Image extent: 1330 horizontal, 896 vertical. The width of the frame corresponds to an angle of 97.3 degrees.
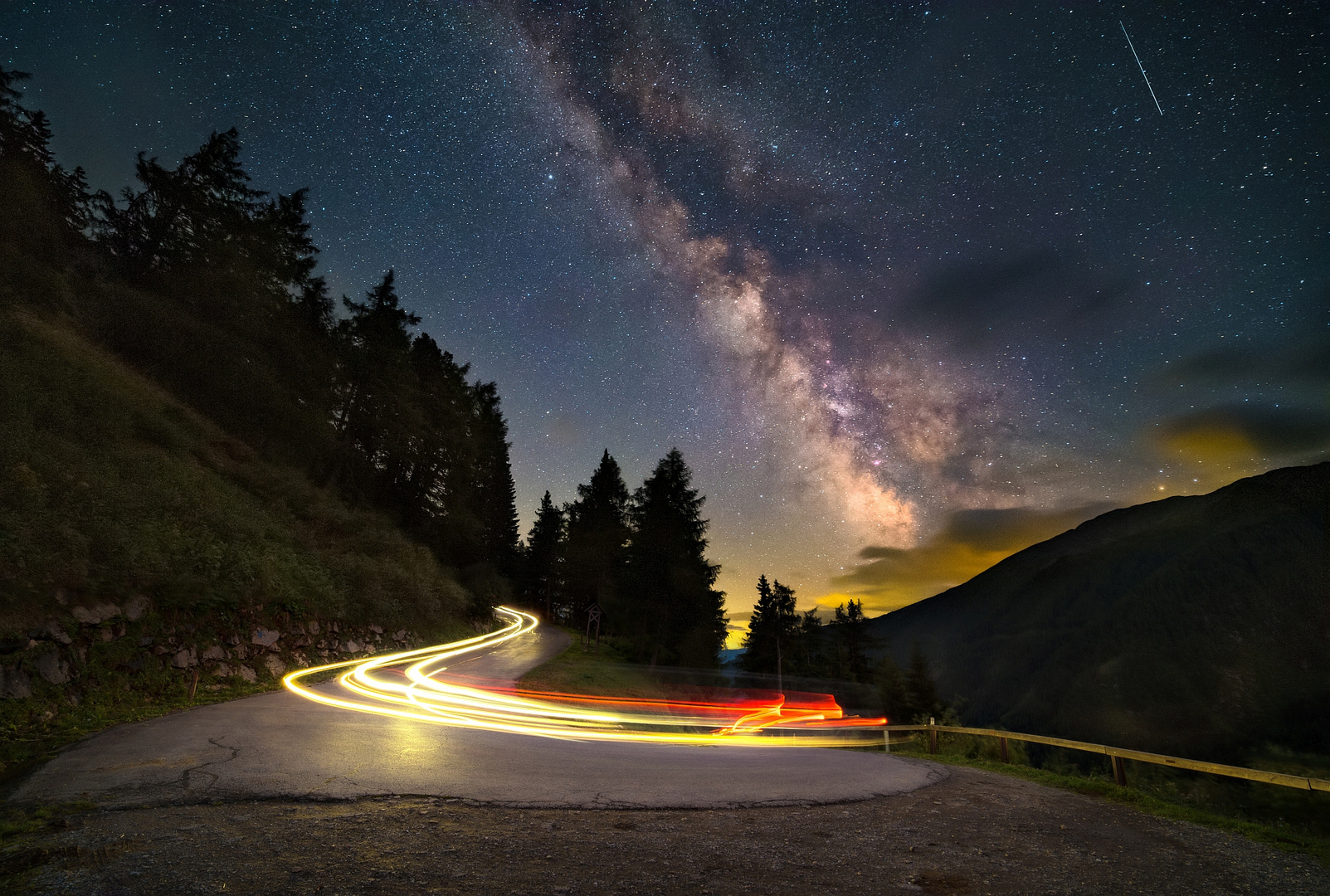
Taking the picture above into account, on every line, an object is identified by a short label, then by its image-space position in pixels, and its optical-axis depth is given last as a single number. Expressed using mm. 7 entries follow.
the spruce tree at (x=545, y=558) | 75000
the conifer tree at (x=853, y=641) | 77562
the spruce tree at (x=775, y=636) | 65000
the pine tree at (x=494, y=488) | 56062
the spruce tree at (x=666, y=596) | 40938
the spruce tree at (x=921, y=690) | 56094
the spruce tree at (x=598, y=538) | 48625
